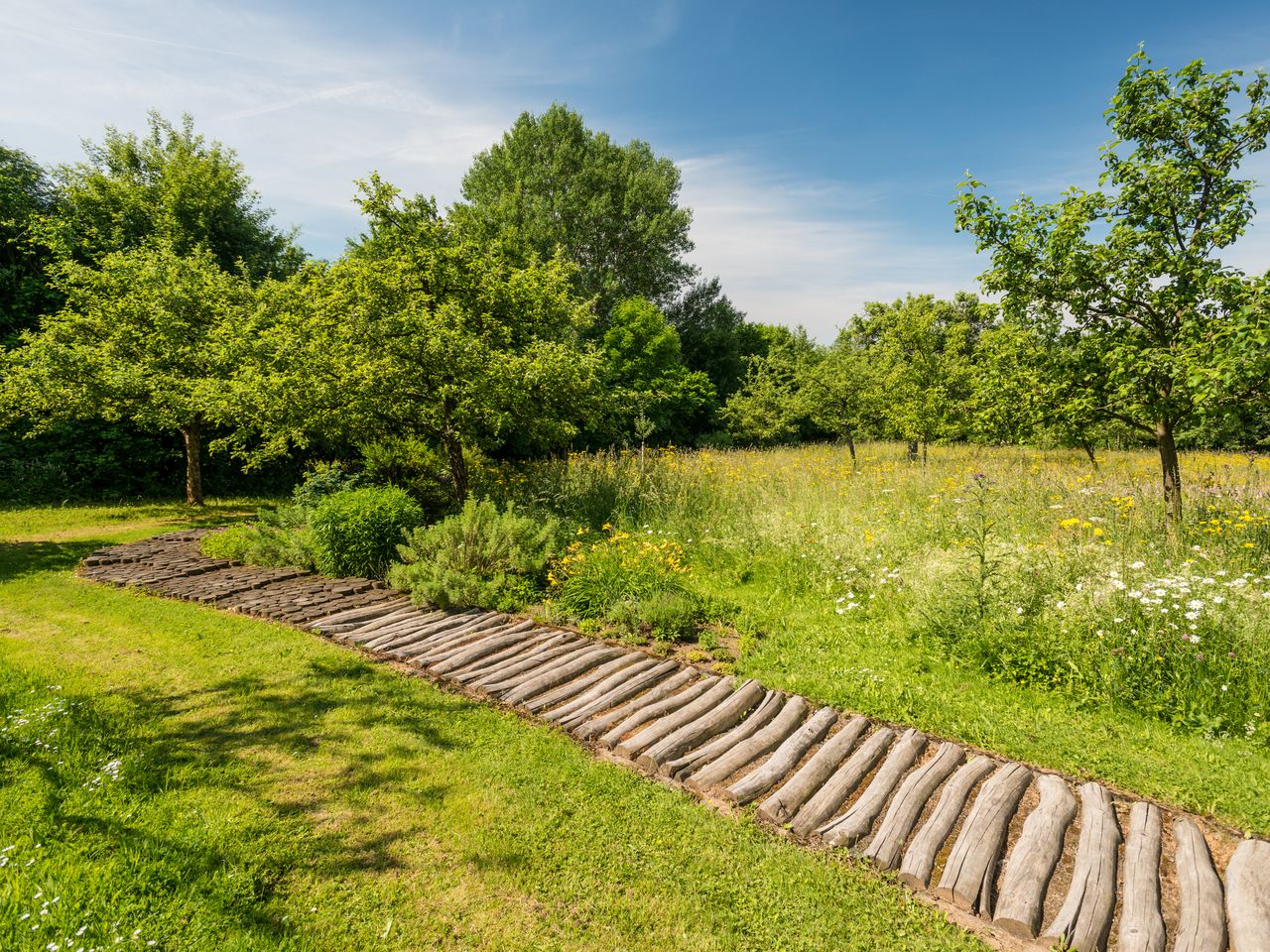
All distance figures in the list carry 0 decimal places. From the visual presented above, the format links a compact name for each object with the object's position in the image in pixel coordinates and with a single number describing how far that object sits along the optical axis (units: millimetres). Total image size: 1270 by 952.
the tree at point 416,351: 7930
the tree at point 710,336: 28719
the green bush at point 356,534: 7242
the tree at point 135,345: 10227
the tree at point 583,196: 22812
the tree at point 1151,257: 5473
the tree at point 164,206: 14328
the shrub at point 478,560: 6289
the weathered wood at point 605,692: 4191
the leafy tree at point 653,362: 21906
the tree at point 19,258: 13516
